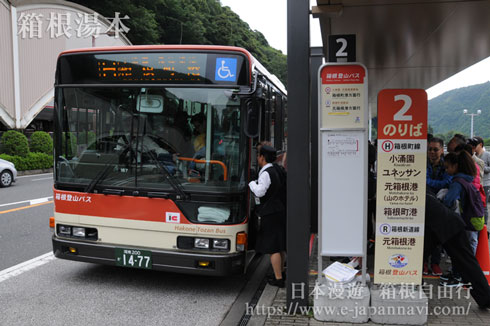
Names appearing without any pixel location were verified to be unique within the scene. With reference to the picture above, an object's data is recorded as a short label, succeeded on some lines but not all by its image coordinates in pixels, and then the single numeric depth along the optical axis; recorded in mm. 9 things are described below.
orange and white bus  4992
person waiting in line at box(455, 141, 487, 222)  4963
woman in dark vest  5211
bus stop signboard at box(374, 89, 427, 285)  4250
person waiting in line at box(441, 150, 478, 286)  4703
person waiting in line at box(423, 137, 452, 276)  5680
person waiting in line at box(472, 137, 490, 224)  7449
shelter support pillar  4301
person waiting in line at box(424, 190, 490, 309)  4480
